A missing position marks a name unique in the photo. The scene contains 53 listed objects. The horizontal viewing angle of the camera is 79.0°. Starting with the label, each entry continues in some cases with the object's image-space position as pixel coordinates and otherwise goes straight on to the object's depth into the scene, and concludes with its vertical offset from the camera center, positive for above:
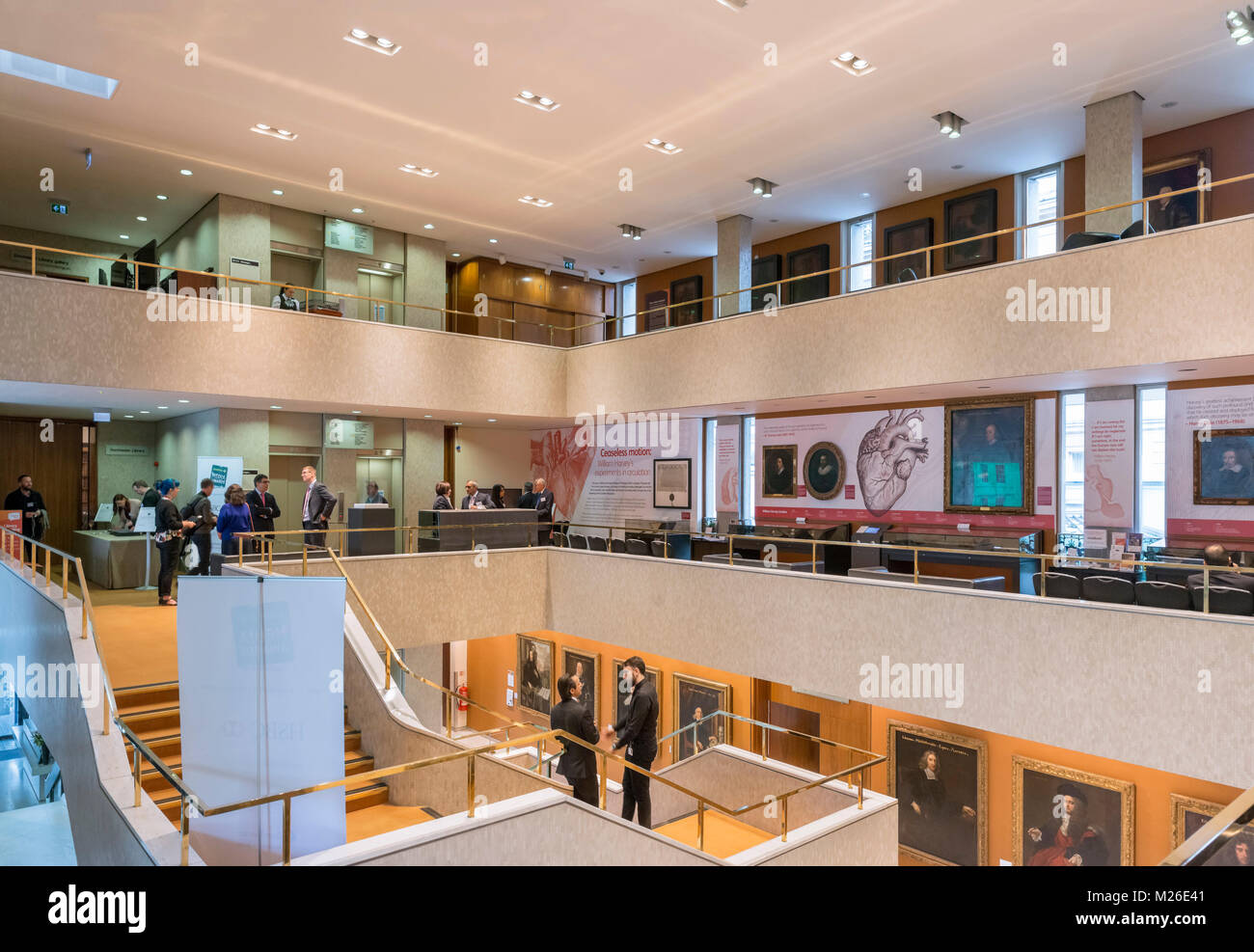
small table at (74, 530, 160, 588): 12.69 -1.39
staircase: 6.98 -2.34
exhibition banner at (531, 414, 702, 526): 16.98 +0.30
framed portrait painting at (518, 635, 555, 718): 16.84 -4.41
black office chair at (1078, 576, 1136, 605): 7.45 -1.08
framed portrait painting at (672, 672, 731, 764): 12.50 -4.13
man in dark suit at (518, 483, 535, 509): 16.28 -0.44
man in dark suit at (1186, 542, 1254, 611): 6.89 -0.92
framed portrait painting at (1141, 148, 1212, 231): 9.39 +4.32
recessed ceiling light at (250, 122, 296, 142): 11.36 +5.24
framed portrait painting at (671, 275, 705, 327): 17.31 +4.40
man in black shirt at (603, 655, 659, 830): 7.52 -2.59
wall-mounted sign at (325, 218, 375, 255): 15.38 +5.00
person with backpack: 10.79 -0.64
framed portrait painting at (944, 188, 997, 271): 12.77 +4.40
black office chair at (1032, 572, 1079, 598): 7.86 -1.09
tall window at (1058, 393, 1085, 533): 11.16 +0.25
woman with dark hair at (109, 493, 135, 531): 15.29 -0.66
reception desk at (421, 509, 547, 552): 12.28 -0.82
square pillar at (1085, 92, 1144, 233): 10.03 +4.34
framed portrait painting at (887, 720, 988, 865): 10.51 -4.46
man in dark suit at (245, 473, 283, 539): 11.17 -0.38
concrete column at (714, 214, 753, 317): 14.88 +4.40
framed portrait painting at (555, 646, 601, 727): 15.91 -4.01
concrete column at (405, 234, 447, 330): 16.58 +4.61
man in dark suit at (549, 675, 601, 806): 7.18 -2.49
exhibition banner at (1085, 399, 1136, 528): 10.59 +0.26
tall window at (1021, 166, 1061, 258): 12.33 +4.71
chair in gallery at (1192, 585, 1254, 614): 6.78 -1.08
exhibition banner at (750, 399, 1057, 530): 12.39 +0.23
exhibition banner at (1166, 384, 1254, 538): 9.71 +0.26
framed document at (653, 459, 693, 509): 16.94 -0.06
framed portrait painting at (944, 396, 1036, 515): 11.70 +0.40
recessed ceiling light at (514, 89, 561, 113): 10.39 +5.24
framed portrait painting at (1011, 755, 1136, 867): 9.32 -4.27
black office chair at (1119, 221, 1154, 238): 8.81 +2.94
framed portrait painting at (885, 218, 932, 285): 13.59 +4.37
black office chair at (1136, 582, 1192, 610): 7.14 -1.08
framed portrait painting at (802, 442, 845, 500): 14.10 +0.19
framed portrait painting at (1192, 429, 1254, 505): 9.68 +0.15
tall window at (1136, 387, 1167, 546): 10.41 +0.25
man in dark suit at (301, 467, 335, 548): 11.03 -0.35
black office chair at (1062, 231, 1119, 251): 9.13 +2.95
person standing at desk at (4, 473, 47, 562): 12.82 -0.44
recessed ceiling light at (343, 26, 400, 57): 8.91 +5.21
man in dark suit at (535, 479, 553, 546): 13.65 -0.61
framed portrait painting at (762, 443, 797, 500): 14.94 +0.16
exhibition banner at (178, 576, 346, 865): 4.43 -1.28
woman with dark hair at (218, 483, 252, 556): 10.42 -0.55
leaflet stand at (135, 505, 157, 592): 13.41 -0.75
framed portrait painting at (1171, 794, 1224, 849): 8.52 -3.81
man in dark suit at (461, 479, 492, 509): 13.50 -0.35
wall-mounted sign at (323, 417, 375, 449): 15.30 +0.93
